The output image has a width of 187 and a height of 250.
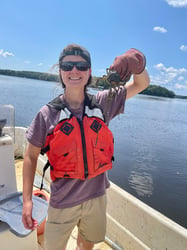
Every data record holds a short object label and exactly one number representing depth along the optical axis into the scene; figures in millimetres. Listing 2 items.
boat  1857
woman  1407
